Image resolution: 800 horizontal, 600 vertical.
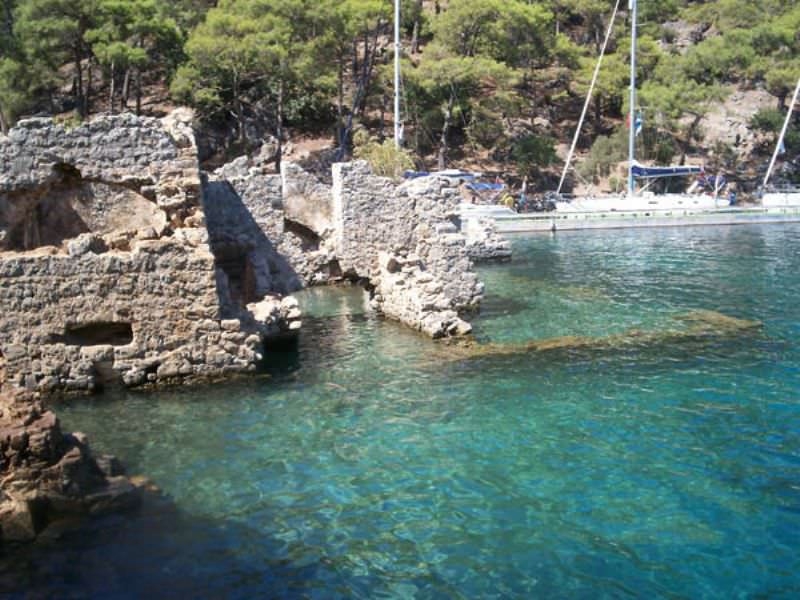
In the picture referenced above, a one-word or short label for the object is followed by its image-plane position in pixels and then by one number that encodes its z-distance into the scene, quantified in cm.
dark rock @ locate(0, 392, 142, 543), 804
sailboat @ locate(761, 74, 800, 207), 4475
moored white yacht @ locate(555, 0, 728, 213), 4338
